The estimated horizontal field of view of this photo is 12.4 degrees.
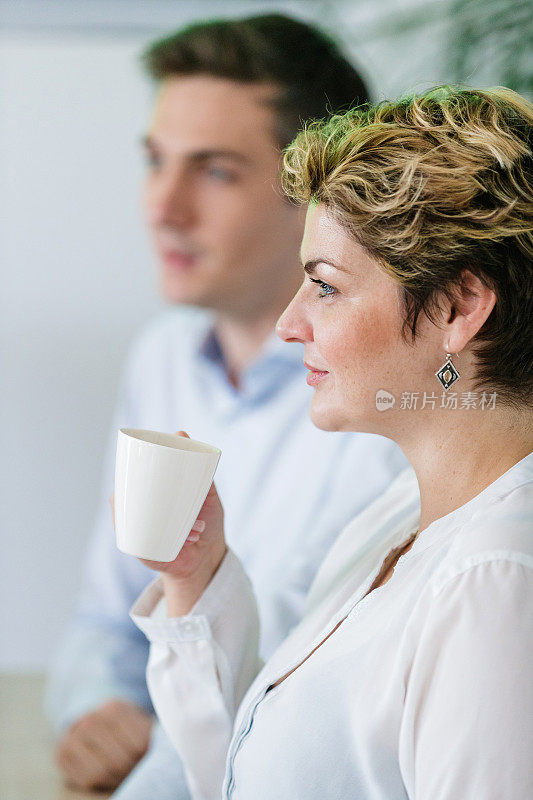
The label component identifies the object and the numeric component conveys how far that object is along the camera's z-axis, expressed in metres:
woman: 1.73
